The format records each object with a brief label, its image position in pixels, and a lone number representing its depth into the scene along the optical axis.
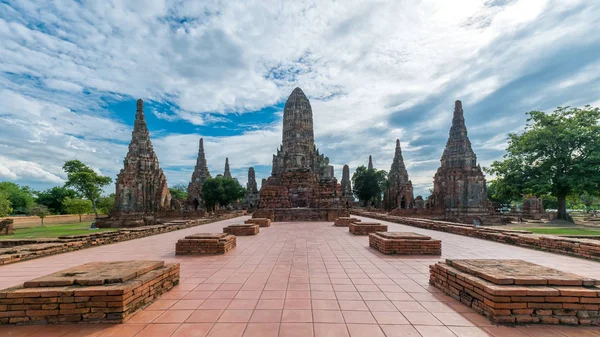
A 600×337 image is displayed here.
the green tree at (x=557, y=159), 20.38
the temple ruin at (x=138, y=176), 24.67
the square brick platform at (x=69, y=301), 3.60
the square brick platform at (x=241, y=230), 11.91
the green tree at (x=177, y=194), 63.41
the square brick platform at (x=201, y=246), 7.89
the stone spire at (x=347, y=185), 51.39
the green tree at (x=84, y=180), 36.94
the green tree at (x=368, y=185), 49.34
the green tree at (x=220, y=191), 39.66
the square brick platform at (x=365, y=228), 11.76
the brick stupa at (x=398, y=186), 41.03
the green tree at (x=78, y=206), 34.19
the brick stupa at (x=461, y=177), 26.28
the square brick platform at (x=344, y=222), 15.50
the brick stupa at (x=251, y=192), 51.44
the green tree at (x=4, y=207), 27.67
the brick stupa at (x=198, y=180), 43.53
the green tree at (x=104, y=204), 39.94
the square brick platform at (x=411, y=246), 7.59
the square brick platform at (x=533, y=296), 3.55
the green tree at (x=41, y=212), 27.66
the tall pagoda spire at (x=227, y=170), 58.51
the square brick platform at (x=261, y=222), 15.79
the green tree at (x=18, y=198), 46.78
